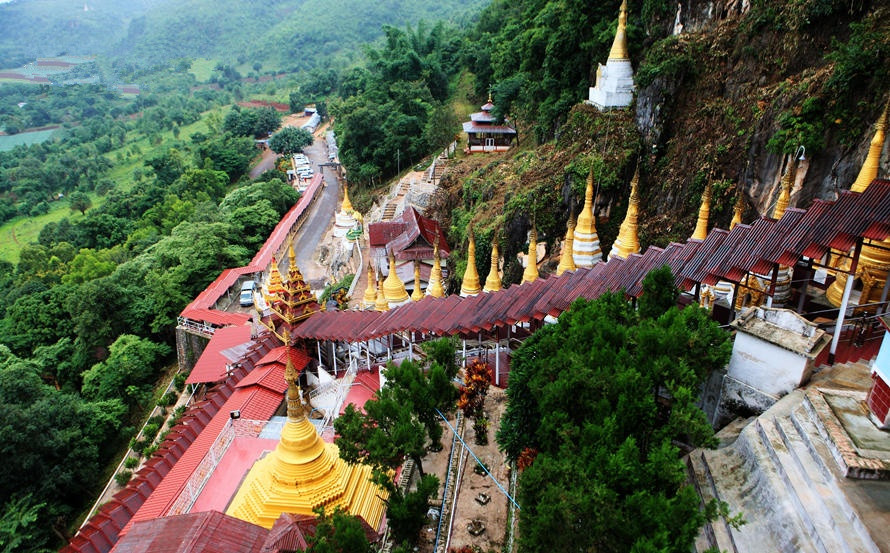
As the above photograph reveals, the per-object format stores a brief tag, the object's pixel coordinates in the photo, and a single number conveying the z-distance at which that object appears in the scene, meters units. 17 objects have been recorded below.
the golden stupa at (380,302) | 26.22
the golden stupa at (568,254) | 21.59
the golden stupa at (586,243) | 22.12
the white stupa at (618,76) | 32.78
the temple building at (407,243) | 38.66
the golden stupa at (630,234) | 20.62
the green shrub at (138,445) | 28.50
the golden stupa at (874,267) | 14.42
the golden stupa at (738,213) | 19.49
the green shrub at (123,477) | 25.92
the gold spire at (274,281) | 26.35
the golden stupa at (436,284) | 25.55
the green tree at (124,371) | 34.16
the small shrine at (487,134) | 51.56
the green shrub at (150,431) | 28.88
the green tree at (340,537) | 10.69
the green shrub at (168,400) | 32.22
